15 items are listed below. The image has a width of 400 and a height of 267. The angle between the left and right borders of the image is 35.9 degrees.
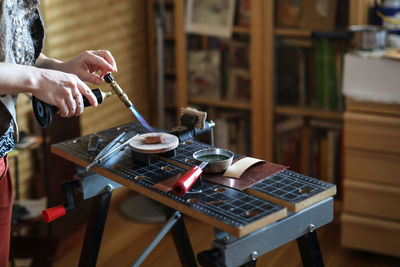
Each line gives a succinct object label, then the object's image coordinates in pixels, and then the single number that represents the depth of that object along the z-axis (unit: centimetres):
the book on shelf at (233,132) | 331
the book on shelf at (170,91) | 354
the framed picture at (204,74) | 331
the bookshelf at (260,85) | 305
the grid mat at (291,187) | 137
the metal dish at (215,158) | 150
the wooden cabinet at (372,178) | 258
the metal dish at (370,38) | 262
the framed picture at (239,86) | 323
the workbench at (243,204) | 127
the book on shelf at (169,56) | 349
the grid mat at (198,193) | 129
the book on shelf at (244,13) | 313
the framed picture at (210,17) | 318
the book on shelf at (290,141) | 319
